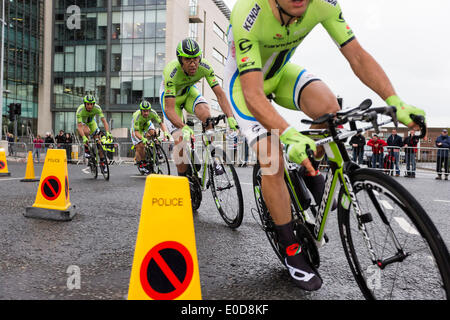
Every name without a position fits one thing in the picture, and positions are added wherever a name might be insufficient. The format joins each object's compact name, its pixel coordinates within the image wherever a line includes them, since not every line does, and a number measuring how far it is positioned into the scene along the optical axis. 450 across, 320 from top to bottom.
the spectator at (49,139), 23.08
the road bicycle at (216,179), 4.16
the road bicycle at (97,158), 9.46
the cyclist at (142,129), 9.49
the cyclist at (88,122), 9.63
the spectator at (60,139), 21.88
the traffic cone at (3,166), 10.46
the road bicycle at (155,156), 8.68
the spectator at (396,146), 14.05
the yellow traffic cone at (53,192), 4.49
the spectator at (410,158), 13.84
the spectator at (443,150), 13.88
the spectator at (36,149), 20.61
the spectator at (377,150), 14.57
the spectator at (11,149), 23.18
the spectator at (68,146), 21.18
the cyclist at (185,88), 4.83
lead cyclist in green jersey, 2.37
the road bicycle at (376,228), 1.69
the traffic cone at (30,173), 8.96
